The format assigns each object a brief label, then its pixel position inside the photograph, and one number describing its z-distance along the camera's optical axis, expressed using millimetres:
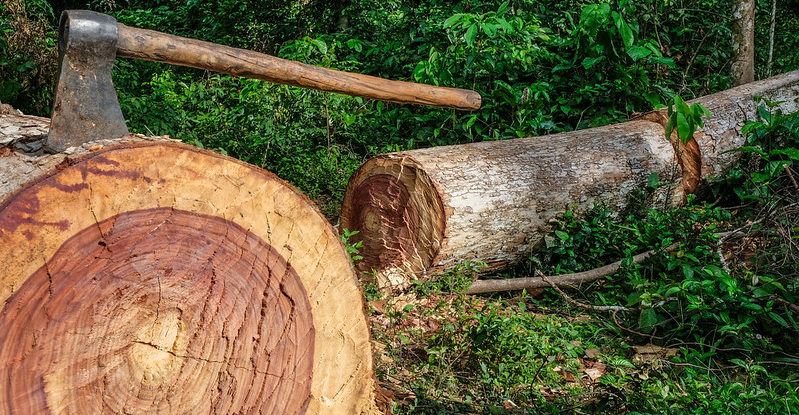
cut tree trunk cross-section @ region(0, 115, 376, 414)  1791
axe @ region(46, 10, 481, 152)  2145
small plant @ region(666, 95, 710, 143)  4473
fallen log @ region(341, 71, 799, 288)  3975
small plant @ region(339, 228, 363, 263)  3613
